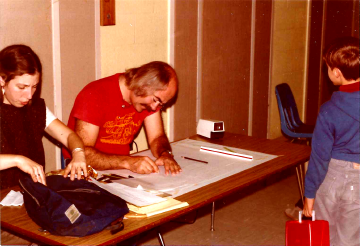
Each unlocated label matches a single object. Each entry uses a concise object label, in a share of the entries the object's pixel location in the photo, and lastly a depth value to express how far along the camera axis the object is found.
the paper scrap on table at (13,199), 1.96
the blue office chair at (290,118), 4.57
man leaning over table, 2.52
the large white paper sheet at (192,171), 2.21
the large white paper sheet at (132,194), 1.93
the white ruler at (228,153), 2.68
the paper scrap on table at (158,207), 1.86
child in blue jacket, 2.26
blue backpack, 1.65
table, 1.68
